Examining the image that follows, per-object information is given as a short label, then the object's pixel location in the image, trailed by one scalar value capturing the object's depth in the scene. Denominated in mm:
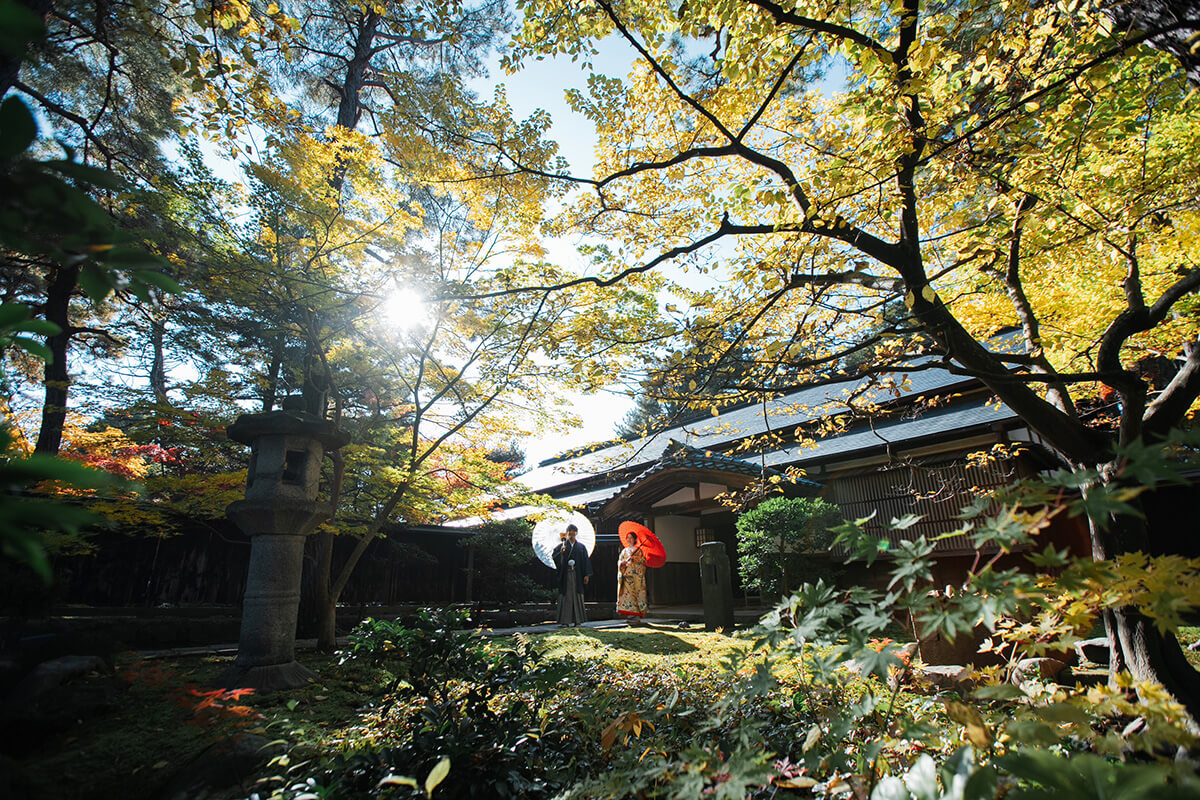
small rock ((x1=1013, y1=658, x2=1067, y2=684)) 4954
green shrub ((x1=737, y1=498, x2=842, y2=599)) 9625
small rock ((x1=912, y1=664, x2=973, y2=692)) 4562
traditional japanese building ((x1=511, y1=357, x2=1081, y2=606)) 9109
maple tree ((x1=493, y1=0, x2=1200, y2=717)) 3879
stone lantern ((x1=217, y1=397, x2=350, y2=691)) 5332
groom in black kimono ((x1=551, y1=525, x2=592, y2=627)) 10055
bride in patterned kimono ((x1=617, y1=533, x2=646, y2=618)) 10578
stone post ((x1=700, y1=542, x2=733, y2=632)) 8961
